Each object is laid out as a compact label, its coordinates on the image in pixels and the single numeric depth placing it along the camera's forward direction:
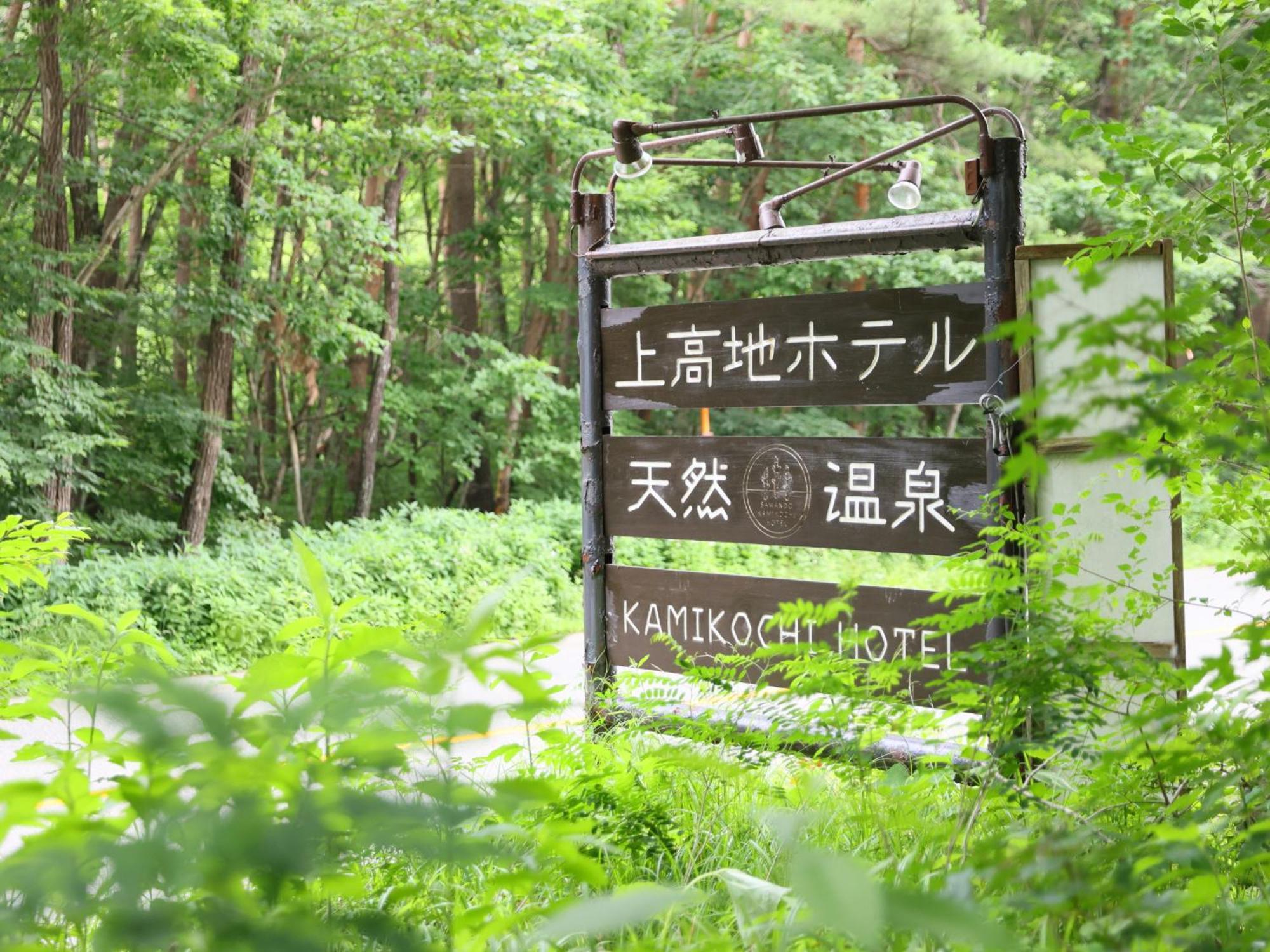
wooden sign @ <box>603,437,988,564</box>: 3.72
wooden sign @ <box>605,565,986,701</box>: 3.74
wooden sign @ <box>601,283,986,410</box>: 3.71
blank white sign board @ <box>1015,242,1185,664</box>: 3.46
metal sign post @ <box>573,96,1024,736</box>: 3.68
